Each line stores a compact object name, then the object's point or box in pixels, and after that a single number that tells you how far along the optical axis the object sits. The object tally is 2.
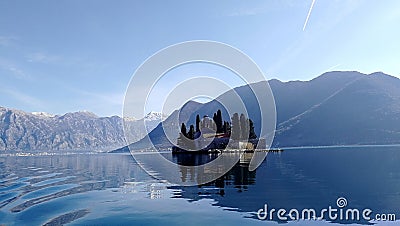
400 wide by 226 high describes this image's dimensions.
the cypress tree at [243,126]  186.12
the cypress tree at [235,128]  182.57
